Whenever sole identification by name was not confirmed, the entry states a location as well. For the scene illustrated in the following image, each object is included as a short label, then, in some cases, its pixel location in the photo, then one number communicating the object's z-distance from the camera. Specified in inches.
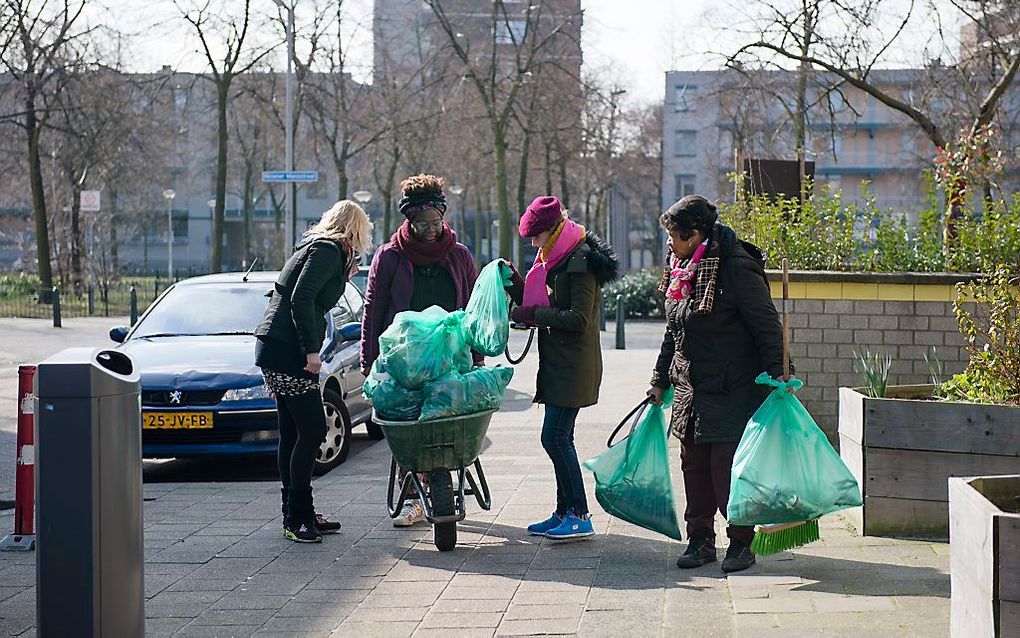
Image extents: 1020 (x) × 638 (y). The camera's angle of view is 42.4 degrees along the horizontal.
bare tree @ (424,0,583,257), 1306.6
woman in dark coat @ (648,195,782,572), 231.9
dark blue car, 363.6
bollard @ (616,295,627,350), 940.0
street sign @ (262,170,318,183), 1015.6
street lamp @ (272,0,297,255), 1226.0
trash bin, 166.2
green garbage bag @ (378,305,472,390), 248.4
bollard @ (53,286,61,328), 1211.6
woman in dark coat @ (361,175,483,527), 276.2
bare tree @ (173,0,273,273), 1285.7
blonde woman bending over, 262.1
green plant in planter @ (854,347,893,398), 257.4
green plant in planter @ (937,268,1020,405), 239.9
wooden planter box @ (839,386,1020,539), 235.8
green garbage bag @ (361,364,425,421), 250.7
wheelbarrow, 249.4
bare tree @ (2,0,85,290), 1256.2
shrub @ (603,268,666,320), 1389.0
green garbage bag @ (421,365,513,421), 247.9
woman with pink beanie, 258.2
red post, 268.4
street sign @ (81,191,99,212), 1218.6
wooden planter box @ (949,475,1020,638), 143.7
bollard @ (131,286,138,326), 1233.4
